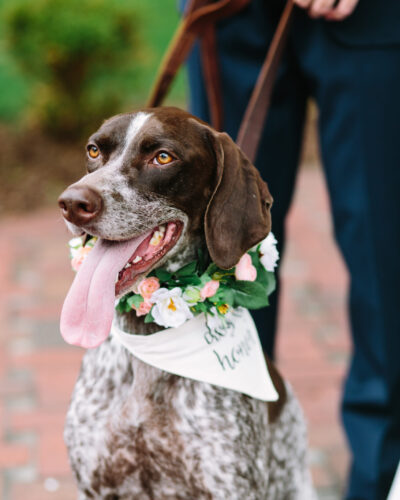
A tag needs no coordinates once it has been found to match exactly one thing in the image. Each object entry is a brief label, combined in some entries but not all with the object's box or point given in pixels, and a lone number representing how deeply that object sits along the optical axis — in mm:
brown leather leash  2326
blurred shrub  7035
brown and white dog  1990
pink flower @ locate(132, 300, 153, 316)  2105
